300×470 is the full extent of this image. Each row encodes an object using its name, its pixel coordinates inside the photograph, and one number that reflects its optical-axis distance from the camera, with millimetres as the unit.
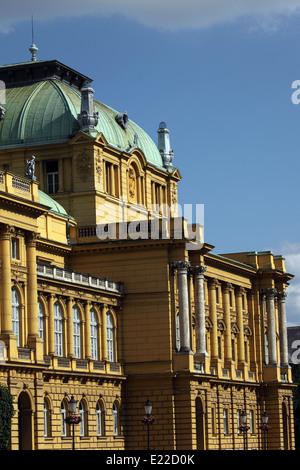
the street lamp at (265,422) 105500
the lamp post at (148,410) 78019
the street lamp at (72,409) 69381
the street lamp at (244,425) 101806
